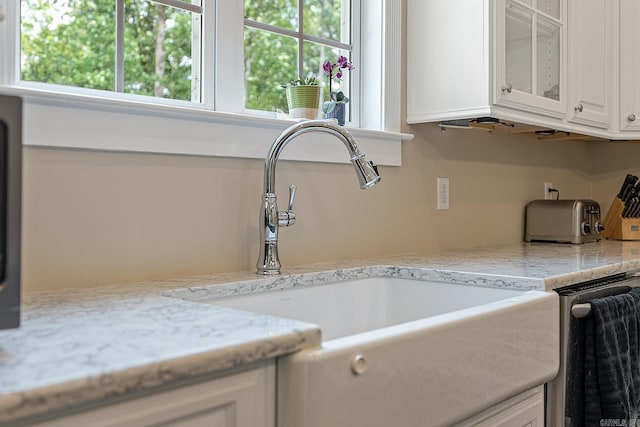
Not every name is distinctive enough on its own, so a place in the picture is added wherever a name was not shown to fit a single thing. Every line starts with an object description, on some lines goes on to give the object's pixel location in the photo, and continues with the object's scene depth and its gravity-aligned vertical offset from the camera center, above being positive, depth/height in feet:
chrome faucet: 4.63 +0.27
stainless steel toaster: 7.80 -0.04
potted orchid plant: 5.57 +1.09
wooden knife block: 8.64 -0.09
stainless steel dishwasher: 4.53 -1.11
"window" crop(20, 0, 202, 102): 4.41 +1.36
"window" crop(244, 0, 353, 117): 5.89 +1.94
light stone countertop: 1.99 -0.50
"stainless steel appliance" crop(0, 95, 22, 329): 2.27 +0.03
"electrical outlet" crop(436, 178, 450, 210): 6.93 +0.28
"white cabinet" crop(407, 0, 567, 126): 5.98 +1.60
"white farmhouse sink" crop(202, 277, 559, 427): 2.64 -0.73
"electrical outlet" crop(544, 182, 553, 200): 8.88 +0.39
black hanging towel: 4.66 -1.17
